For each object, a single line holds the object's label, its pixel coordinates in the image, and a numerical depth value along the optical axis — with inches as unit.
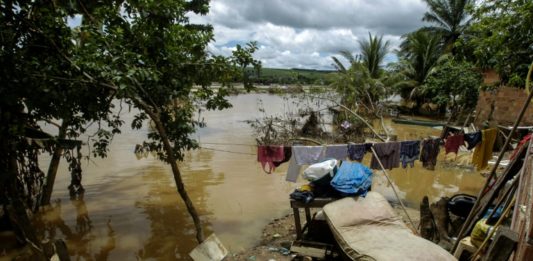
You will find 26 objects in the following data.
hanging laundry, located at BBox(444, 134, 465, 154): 314.5
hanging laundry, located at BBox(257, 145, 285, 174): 255.1
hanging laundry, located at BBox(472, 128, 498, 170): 314.3
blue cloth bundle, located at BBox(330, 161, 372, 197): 195.8
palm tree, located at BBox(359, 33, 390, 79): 914.3
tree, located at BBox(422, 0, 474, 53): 1056.2
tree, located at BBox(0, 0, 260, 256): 150.4
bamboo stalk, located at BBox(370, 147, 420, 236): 265.2
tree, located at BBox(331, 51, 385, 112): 697.0
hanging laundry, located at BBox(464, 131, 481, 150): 313.3
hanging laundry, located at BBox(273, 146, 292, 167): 255.4
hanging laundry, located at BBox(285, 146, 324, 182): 247.4
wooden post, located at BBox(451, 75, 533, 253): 172.5
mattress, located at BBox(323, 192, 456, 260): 145.8
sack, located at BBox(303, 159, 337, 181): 206.4
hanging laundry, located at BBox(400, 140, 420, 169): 285.5
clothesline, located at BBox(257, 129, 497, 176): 250.1
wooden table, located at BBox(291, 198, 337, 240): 202.8
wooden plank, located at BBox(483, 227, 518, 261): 105.2
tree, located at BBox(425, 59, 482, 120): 731.4
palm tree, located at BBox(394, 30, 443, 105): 992.2
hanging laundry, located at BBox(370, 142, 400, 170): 271.9
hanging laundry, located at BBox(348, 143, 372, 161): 261.5
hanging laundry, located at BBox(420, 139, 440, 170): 302.0
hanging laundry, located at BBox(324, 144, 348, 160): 255.1
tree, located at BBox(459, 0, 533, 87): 273.0
